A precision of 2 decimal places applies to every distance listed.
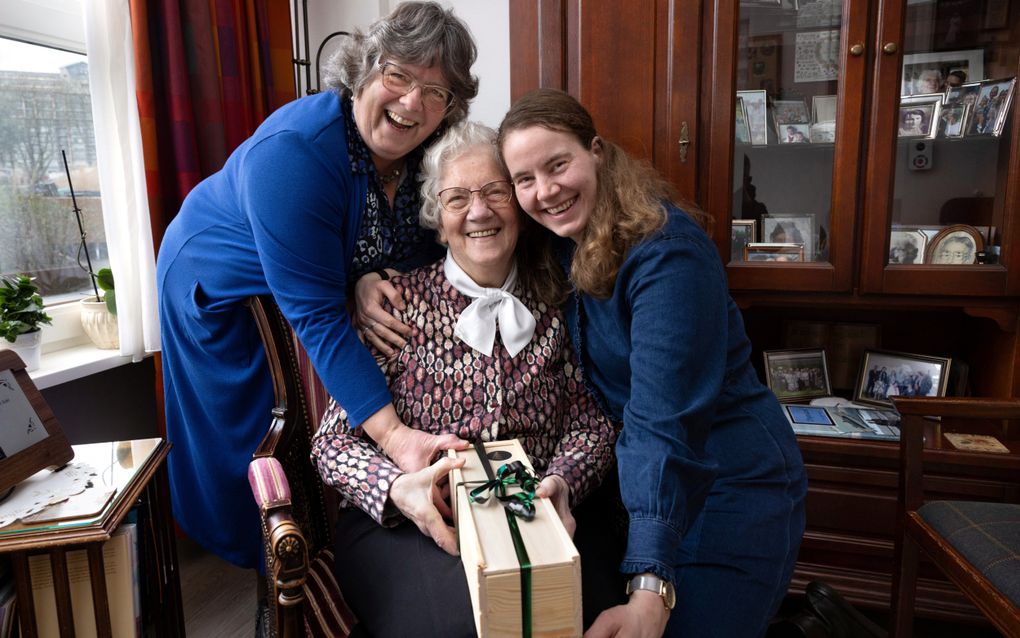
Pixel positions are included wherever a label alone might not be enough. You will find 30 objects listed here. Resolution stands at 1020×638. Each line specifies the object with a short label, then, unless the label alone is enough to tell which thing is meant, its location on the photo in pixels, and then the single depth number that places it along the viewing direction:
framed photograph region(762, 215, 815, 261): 1.94
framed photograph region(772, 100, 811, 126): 1.92
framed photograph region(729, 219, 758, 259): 1.98
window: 1.94
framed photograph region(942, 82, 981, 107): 1.82
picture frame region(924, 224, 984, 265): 1.85
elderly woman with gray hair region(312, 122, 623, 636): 1.23
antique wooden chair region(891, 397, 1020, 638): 1.36
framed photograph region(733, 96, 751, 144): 1.93
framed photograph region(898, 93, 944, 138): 1.83
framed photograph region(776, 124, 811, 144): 1.92
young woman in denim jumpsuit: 1.09
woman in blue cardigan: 1.30
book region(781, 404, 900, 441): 1.93
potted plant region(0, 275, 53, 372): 1.76
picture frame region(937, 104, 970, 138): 1.84
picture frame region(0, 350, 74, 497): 1.24
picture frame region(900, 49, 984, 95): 1.81
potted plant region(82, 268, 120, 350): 2.07
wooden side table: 1.15
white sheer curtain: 1.88
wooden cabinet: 1.80
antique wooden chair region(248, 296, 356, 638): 1.11
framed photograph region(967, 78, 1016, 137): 1.77
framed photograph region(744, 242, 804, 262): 1.95
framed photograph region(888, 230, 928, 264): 1.88
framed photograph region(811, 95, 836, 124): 1.87
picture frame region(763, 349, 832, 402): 2.19
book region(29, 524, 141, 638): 1.23
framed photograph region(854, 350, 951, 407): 2.03
